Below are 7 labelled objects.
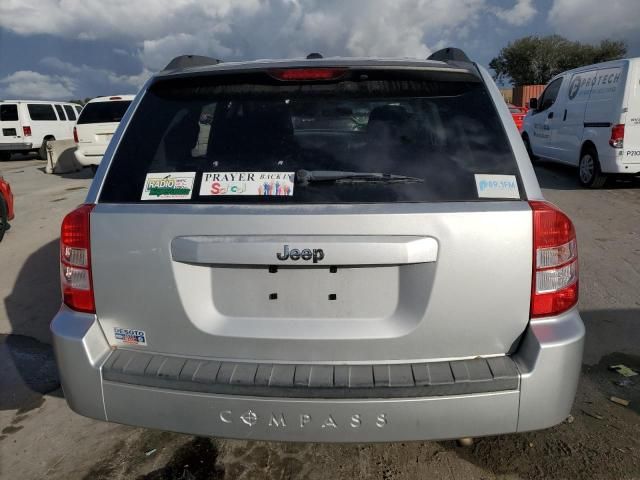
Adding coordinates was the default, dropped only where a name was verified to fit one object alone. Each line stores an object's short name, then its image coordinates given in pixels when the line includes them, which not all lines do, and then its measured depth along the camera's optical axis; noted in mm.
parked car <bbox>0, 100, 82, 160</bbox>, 18719
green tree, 47094
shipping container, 40344
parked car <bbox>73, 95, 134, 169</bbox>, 12719
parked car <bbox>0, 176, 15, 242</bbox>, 6781
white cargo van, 8242
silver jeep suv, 1841
